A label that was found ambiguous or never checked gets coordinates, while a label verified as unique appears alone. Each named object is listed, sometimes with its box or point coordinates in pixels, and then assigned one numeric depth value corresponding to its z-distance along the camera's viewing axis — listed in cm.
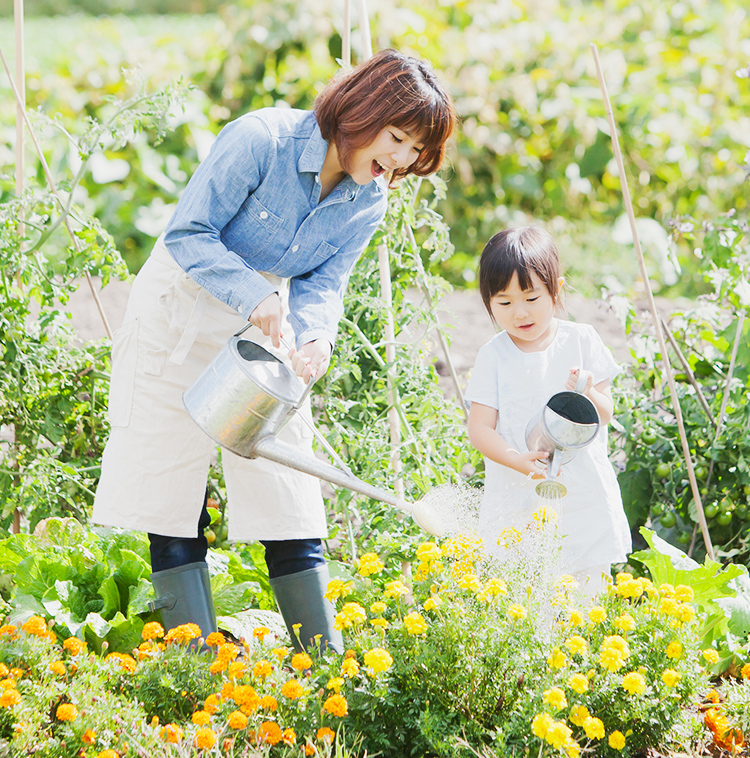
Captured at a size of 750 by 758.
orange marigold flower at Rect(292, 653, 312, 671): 663
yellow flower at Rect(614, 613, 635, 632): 666
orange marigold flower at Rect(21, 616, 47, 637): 675
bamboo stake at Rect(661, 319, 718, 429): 748
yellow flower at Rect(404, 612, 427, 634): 663
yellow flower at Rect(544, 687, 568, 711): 649
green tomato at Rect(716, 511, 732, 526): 744
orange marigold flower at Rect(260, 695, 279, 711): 661
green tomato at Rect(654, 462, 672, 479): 749
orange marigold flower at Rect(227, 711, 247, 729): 652
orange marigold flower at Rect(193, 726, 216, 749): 648
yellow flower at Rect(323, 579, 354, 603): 674
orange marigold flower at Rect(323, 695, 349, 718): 653
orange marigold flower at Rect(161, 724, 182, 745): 656
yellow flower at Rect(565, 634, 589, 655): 659
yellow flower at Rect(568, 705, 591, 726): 655
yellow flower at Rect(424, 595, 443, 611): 665
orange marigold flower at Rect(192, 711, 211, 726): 654
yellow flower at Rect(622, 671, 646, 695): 656
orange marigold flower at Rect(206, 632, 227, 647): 676
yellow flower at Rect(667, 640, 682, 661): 665
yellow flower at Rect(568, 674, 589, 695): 652
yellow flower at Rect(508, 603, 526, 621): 663
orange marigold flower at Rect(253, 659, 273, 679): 664
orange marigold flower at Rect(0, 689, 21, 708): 658
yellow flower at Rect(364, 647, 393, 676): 656
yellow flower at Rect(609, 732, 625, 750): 657
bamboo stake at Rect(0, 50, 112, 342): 739
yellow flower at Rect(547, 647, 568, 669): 657
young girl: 707
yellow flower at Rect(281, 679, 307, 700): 658
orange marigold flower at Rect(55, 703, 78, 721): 657
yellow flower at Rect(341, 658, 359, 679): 659
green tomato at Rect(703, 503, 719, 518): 742
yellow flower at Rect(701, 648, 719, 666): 667
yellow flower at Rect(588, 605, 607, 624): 667
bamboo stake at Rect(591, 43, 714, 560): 725
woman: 683
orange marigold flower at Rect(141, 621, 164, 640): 673
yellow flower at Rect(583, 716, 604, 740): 651
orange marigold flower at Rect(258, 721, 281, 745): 657
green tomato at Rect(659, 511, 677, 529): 750
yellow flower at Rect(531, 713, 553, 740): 645
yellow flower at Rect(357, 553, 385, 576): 675
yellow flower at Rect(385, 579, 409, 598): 670
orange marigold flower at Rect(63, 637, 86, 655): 675
